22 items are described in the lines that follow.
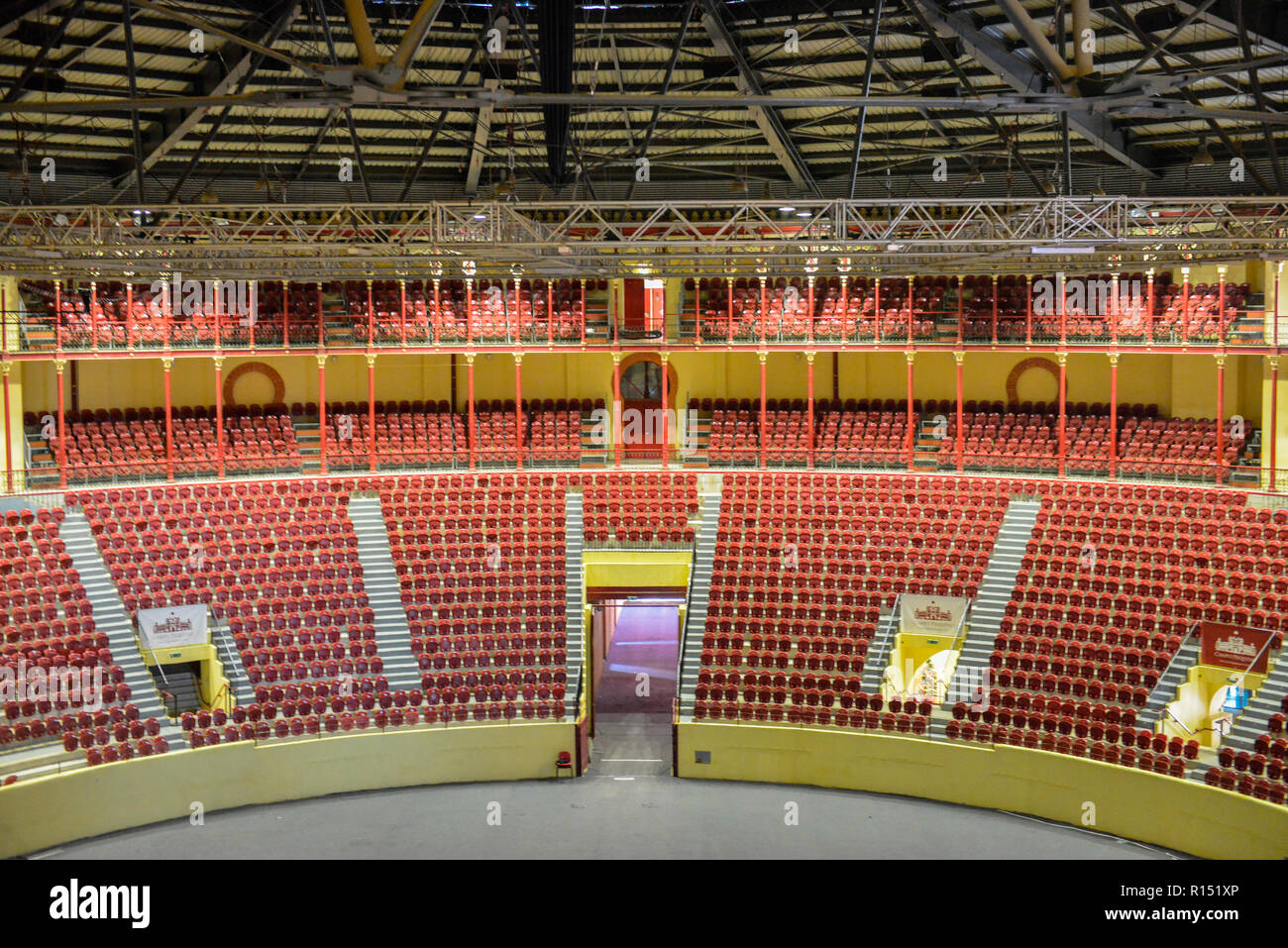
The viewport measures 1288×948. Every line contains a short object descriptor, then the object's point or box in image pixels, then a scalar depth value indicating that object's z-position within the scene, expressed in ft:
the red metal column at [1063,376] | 104.83
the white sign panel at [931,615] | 89.76
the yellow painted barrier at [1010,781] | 68.49
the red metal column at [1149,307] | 103.35
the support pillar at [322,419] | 109.64
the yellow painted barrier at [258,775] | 72.23
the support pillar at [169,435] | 103.65
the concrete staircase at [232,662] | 84.74
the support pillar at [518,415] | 110.13
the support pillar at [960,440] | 108.17
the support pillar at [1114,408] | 102.68
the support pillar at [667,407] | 118.44
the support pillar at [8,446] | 99.17
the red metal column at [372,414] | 109.50
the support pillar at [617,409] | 111.96
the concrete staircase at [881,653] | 86.79
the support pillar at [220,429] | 104.70
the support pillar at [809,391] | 107.04
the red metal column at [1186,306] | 101.76
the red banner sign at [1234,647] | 77.25
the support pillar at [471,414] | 110.83
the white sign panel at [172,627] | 85.81
